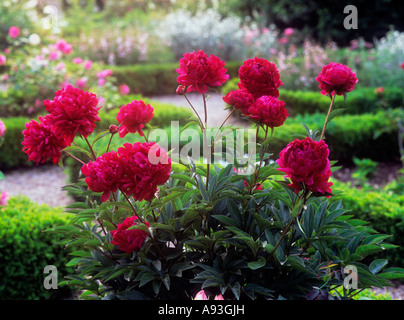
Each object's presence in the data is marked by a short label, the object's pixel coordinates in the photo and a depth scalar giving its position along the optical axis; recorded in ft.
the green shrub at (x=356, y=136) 17.38
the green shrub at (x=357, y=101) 21.38
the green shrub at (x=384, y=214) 10.89
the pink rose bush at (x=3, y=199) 11.25
